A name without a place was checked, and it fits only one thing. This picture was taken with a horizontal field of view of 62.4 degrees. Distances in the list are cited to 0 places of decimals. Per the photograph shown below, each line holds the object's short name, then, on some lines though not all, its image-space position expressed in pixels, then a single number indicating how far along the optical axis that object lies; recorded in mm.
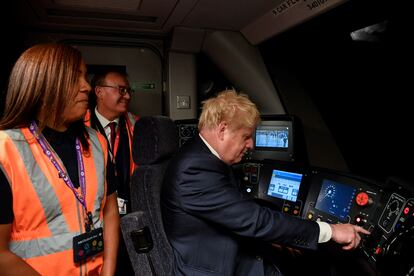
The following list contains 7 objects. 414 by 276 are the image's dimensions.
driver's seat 1444
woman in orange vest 1028
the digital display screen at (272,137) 2393
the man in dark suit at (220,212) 1339
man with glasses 2332
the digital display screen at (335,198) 1723
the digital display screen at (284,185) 2098
